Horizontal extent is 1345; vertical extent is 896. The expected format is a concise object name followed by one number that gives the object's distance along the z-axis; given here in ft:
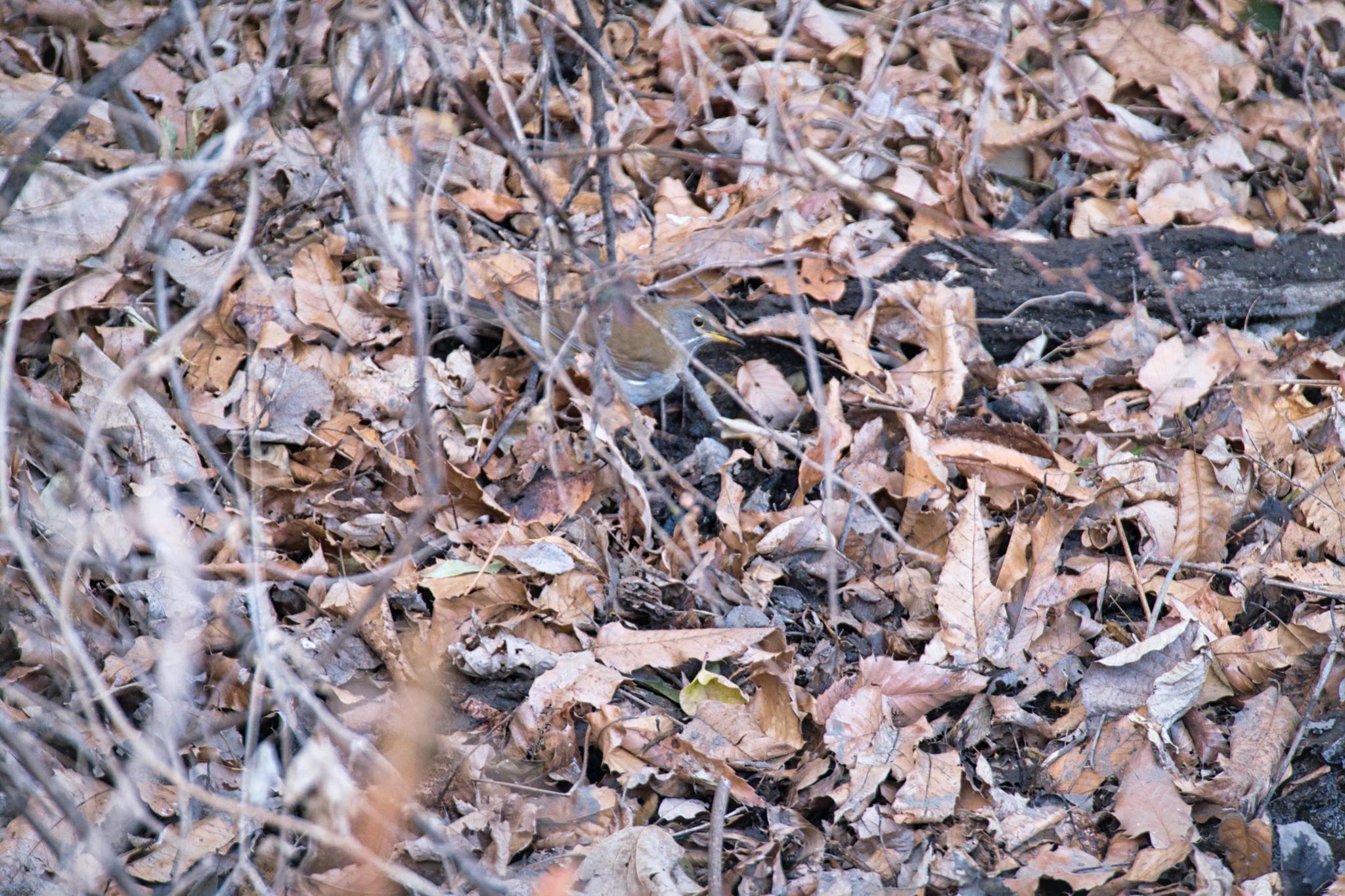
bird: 27.45
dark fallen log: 29.04
